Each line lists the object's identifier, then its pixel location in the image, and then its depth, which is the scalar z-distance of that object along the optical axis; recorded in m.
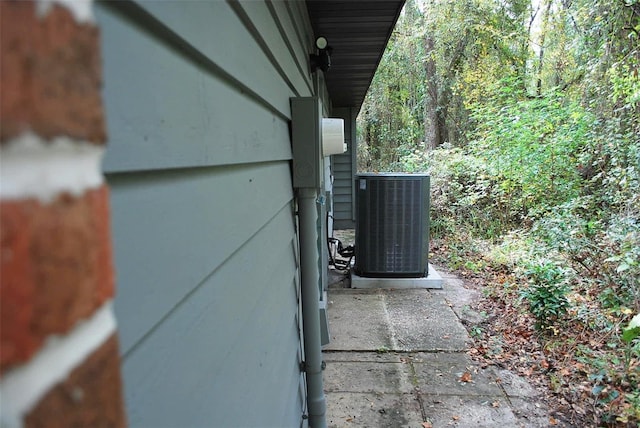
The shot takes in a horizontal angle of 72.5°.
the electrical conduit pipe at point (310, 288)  2.13
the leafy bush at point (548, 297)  3.85
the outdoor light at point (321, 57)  3.25
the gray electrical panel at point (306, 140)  1.93
